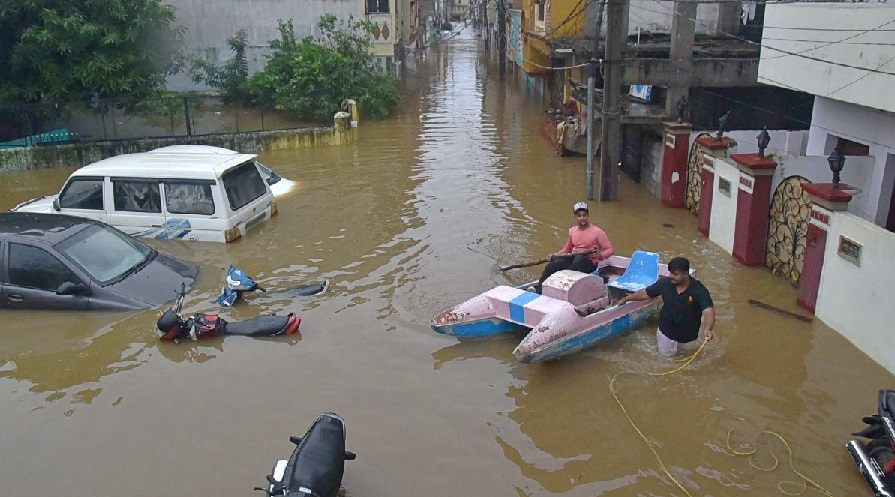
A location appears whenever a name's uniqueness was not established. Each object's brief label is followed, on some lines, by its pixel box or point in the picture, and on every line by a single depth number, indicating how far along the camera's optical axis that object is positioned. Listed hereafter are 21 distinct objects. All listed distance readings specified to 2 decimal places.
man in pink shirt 9.41
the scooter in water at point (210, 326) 8.29
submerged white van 11.24
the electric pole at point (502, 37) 43.28
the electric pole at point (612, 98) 13.80
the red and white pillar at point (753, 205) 10.67
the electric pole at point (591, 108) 14.41
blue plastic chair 9.23
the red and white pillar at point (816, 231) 8.60
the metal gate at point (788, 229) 9.87
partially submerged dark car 8.87
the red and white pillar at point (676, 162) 14.43
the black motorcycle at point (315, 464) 5.18
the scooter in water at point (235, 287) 9.44
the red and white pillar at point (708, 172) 12.48
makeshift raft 7.73
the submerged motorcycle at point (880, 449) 5.56
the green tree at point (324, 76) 23.89
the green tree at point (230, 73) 25.52
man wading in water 7.27
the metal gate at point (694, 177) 13.84
